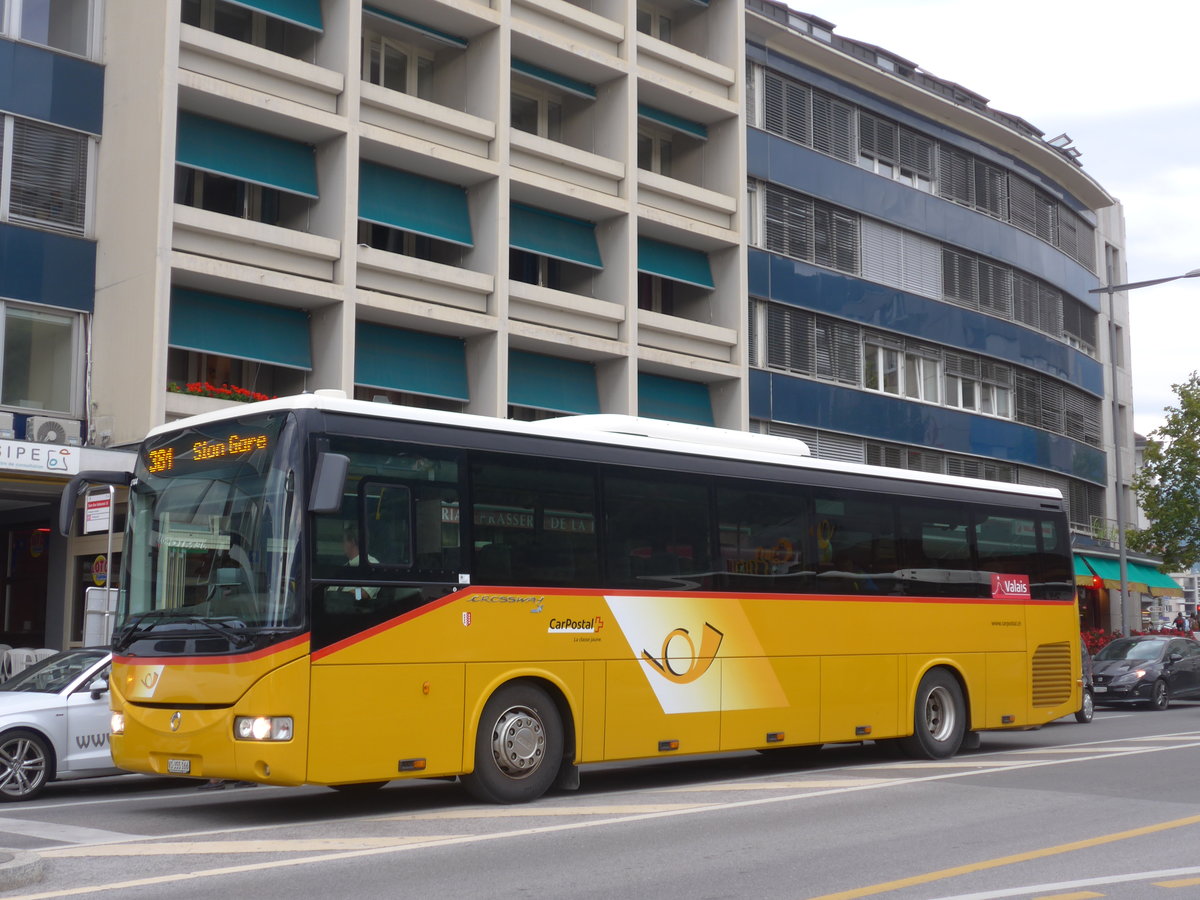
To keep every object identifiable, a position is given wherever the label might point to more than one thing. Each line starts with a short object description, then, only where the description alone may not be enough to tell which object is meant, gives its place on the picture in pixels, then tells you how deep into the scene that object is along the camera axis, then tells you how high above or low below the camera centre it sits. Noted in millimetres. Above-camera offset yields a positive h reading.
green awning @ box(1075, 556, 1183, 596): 42062 +1194
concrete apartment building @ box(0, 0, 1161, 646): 23438 +7755
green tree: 43062 +3859
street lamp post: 33125 +3171
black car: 27562 -1054
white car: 13375 -1085
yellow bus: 10727 +122
